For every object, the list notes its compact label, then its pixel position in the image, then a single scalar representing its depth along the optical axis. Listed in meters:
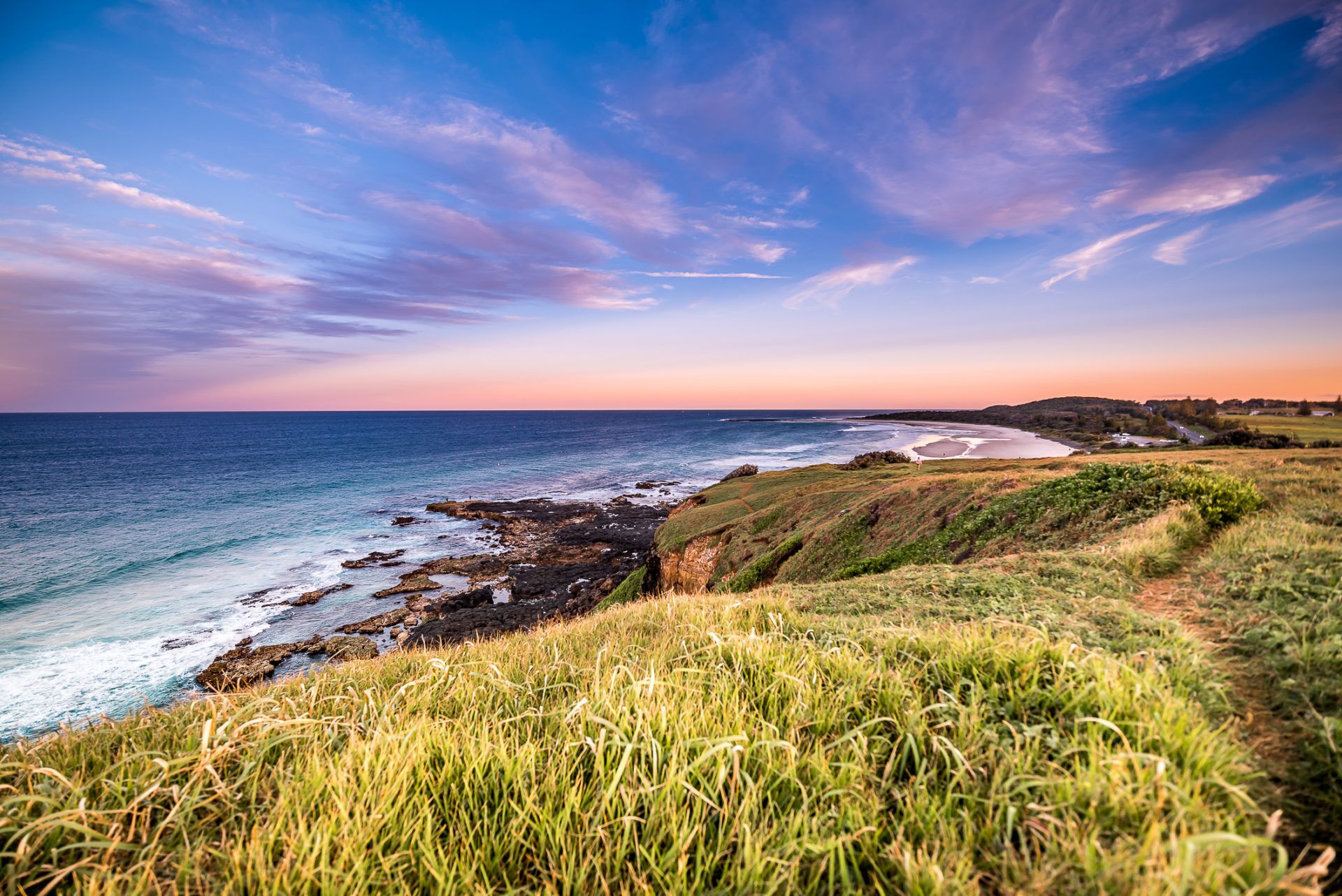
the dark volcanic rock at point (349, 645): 21.64
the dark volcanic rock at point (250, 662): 20.17
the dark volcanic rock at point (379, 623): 24.84
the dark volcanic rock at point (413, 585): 29.92
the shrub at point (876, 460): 41.69
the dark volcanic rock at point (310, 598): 28.08
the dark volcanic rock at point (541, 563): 25.97
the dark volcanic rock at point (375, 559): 34.34
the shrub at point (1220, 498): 7.82
